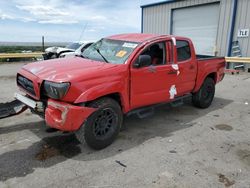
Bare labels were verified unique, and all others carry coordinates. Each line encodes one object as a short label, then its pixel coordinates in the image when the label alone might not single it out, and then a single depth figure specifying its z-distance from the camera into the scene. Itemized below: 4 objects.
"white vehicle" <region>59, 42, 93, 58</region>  11.61
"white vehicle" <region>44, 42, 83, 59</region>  12.94
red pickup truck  3.52
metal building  12.83
